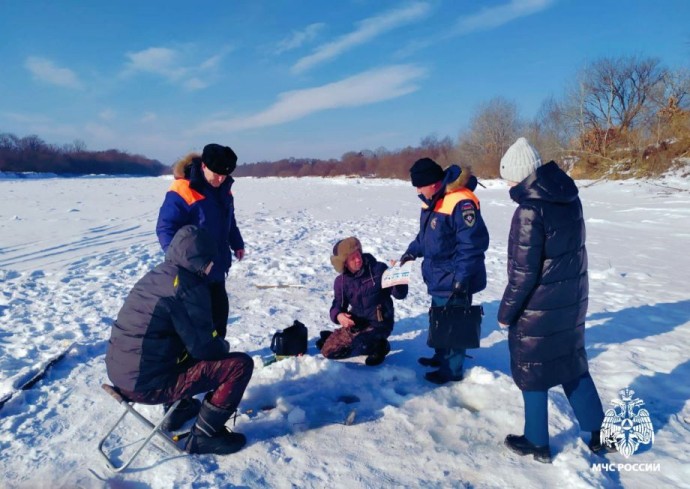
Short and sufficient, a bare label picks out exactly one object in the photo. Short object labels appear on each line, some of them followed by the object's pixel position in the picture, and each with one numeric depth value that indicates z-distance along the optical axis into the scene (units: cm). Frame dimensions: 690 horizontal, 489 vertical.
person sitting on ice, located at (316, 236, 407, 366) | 409
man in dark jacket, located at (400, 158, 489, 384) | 342
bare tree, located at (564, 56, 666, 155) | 2970
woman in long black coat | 249
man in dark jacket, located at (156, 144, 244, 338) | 346
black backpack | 400
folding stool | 253
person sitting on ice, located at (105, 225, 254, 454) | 256
